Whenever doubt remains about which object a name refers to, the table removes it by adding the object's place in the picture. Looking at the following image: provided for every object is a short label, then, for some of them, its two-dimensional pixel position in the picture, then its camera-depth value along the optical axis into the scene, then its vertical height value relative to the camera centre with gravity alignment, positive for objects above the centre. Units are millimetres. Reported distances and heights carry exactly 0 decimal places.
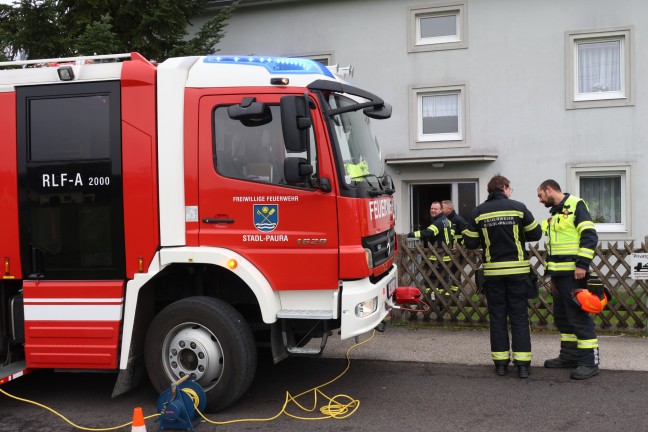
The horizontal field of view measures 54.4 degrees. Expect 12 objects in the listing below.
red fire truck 4945 -173
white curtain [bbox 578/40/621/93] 12406 +2343
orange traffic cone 4023 -1471
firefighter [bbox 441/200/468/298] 9800 -500
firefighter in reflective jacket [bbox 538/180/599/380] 5809 -705
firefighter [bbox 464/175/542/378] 5879 -774
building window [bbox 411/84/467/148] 13102 +1501
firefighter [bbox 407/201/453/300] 8938 -630
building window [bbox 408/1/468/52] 12891 +3342
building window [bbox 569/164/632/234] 12375 -153
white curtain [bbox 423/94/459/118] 13219 +1731
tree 10328 +2879
